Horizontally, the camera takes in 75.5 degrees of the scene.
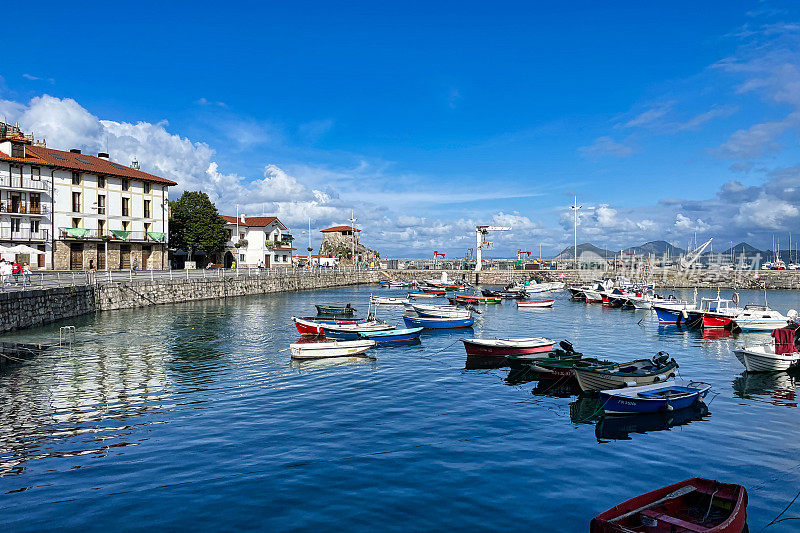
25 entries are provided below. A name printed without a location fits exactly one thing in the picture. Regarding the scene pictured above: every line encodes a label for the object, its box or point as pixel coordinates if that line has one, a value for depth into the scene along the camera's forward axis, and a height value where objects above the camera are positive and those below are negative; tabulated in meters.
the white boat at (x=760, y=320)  40.51 -4.18
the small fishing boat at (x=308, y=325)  34.44 -3.88
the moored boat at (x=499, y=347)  27.83 -4.30
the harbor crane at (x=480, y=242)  121.25 +6.03
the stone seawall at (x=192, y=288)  50.10 -2.56
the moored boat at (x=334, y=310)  44.94 -3.83
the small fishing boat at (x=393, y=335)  32.86 -4.39
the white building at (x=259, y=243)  108.38 +5.21
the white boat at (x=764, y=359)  25.06 -4.51
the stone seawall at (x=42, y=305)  34.34 -2.86
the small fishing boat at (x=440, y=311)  43.75 -3.95
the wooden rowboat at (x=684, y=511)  9.39 -4.68
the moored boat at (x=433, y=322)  41.56 -4.47
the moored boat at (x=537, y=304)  65.56 -4.66
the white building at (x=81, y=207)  63.25 +8.15
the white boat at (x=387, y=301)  65.78 -4.28
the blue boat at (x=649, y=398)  17.91 -4.61
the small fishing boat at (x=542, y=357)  24.06 -4.24
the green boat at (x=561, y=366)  22.36 -4.30
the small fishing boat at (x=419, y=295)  76.38 -4.08
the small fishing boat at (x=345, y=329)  32.82 -3.98
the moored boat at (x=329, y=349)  27.69 -4.43
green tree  86.56 +7.41
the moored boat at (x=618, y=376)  20.22 -4.39
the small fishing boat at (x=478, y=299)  65.62 -4.22
